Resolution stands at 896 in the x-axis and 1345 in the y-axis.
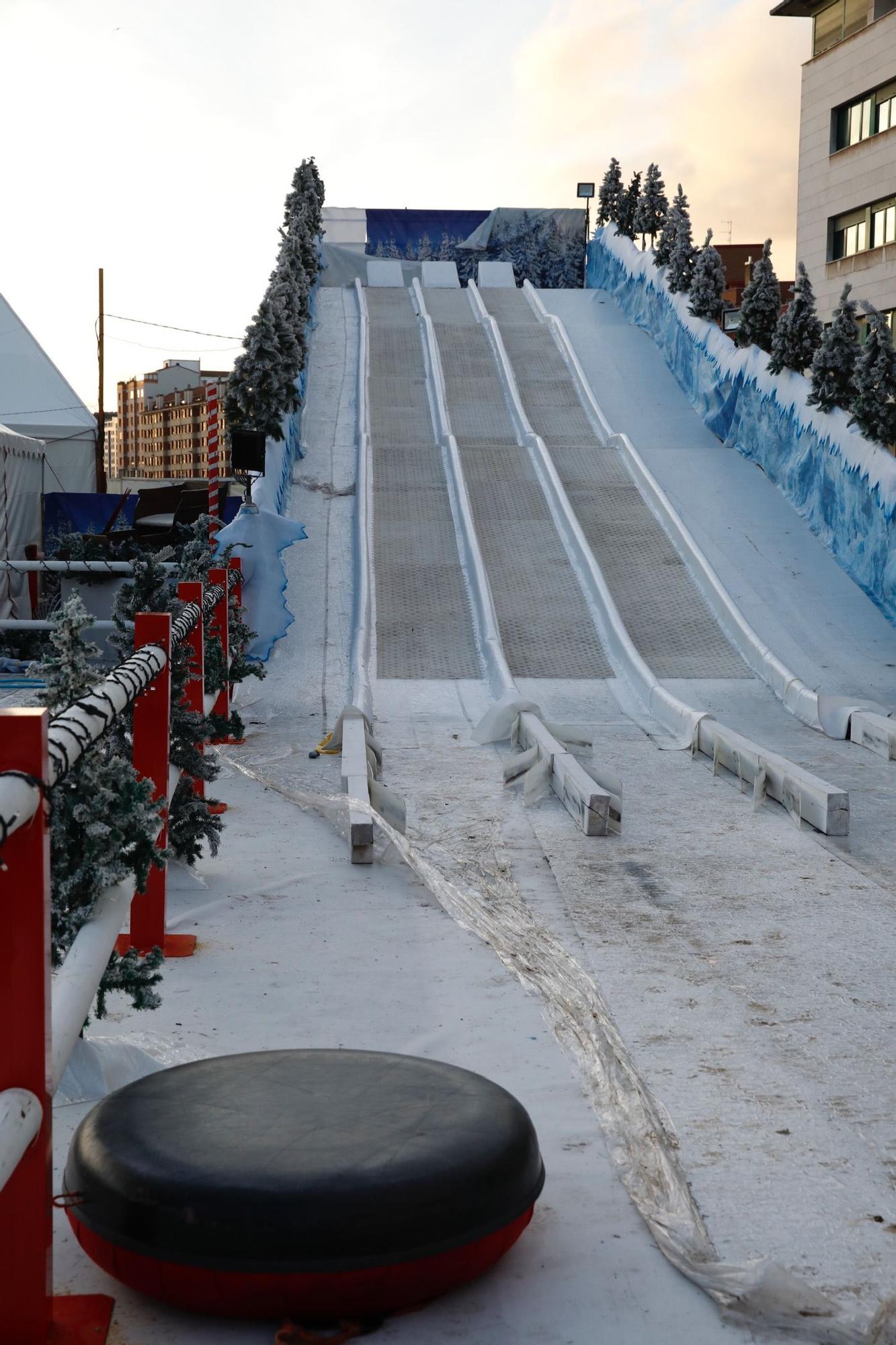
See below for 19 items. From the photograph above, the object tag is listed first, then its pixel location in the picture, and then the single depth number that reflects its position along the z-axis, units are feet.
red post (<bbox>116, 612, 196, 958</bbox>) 11.10
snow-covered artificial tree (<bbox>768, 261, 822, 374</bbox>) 48.14
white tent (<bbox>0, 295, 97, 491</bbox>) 60.59
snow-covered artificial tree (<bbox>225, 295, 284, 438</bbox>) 50.11
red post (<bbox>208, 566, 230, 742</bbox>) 23.02
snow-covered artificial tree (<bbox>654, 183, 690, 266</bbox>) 70.28
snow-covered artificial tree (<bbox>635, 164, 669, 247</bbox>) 82.38
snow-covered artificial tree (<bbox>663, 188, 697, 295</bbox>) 67.41
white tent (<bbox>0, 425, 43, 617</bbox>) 39.81
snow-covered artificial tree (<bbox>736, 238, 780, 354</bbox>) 53.98
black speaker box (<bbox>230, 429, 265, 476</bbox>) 44.32
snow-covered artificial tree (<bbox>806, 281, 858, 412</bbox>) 43.37
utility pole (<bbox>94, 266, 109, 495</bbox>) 76.59
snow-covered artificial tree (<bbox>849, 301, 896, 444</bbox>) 38.45
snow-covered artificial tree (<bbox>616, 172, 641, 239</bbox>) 86.38
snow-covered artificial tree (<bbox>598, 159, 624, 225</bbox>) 90.33
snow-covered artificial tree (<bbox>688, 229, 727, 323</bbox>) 62.44
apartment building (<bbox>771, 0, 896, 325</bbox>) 85.97
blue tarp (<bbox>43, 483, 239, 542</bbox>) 52.03
